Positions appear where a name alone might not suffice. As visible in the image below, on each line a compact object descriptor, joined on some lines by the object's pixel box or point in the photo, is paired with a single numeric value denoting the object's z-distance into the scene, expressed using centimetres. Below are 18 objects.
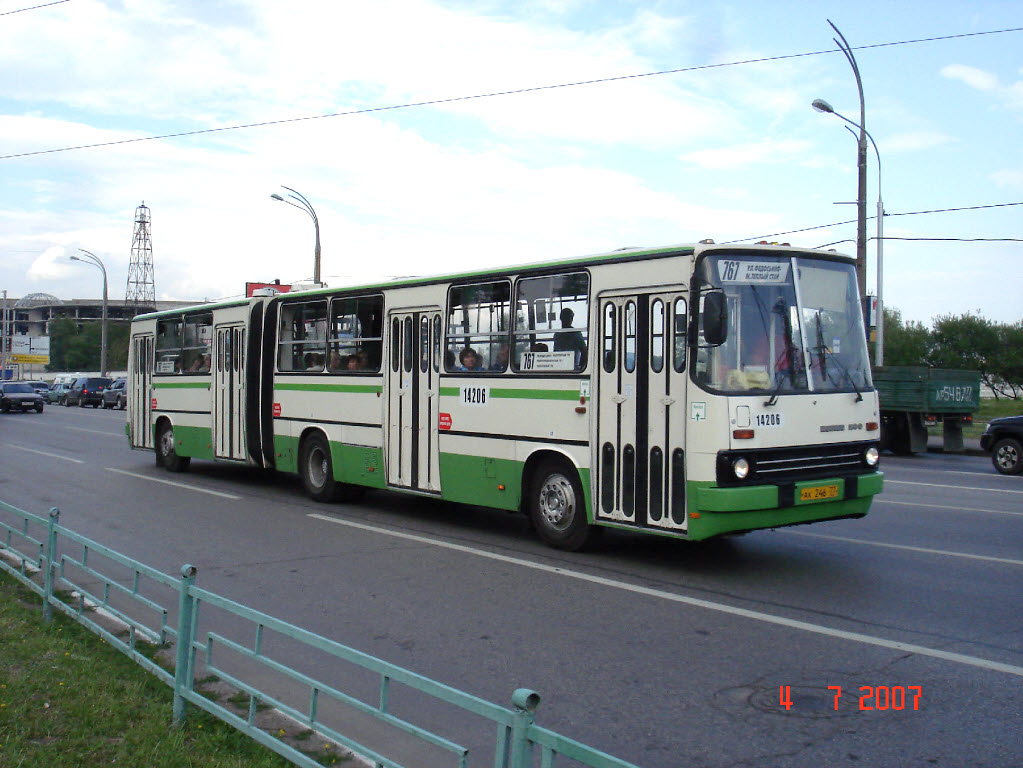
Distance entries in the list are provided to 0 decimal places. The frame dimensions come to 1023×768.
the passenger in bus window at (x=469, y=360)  1099
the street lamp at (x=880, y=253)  2469
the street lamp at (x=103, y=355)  6100
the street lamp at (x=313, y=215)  3058
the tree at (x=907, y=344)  5678
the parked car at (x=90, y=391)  5656
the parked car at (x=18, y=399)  4669
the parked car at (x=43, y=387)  6738
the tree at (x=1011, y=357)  5550
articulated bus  841
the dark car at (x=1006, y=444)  1841
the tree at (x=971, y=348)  5628
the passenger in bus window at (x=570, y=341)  959
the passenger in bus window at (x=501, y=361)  1053
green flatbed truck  2248
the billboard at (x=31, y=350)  10456
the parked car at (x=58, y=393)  6075
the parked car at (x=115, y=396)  5450
